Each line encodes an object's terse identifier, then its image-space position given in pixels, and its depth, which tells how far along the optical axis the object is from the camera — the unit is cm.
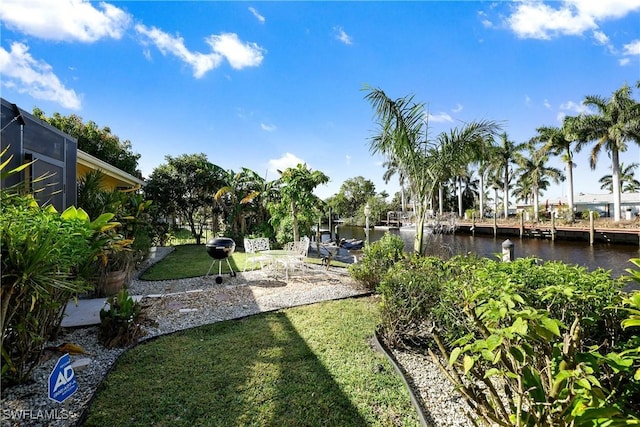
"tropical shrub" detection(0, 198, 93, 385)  206
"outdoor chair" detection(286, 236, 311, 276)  818
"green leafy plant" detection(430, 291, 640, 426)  123
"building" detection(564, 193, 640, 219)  3881
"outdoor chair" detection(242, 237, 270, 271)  807
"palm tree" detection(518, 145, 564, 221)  3366
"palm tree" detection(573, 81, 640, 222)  2266
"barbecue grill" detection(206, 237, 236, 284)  727
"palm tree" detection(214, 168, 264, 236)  1606
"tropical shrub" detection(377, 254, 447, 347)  357
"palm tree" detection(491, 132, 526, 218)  3569
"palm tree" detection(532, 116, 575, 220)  2813
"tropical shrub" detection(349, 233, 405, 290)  636
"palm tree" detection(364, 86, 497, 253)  670
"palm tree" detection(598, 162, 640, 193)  4736
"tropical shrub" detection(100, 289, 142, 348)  373
